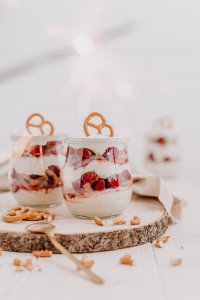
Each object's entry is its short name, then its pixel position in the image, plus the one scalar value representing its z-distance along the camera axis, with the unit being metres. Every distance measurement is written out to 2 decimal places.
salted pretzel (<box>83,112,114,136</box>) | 0.87
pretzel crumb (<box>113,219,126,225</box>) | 0.81
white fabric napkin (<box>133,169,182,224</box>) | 0.98
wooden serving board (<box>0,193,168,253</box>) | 0.75
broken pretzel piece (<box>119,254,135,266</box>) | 0.70
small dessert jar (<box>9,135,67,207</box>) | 0.94
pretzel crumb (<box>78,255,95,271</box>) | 0.68
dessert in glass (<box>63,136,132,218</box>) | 0.84
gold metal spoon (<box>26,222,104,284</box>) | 0.63
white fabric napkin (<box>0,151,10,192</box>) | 1.18
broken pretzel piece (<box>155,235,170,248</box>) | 0.80
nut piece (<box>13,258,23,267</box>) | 0.69
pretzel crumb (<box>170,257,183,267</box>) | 0.71
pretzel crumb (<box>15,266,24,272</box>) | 0.67
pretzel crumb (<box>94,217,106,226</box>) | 0.80
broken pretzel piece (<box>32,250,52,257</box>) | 0.74
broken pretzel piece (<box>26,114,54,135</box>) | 0.97
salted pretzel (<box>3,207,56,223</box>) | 0.83
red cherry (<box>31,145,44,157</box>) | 0.94
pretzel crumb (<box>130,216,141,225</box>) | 0.81
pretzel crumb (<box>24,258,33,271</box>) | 0.68
